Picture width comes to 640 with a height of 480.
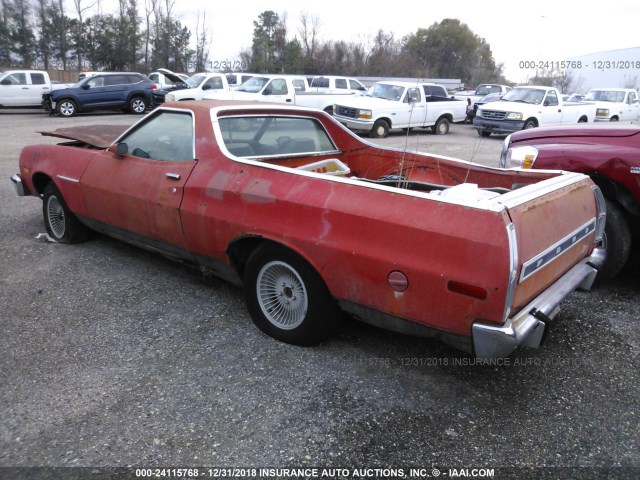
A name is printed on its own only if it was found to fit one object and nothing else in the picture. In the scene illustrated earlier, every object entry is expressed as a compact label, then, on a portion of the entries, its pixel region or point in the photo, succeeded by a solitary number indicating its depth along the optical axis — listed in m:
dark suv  19.92
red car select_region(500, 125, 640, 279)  4.27
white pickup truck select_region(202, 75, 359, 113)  17.19
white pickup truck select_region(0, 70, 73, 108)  21.52
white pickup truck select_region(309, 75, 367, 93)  21.31
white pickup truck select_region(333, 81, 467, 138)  15.80
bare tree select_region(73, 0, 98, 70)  45.62
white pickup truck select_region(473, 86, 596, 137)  16.88
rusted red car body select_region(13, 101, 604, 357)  2.57
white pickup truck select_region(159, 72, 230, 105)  18.36
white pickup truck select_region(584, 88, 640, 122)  19.38
